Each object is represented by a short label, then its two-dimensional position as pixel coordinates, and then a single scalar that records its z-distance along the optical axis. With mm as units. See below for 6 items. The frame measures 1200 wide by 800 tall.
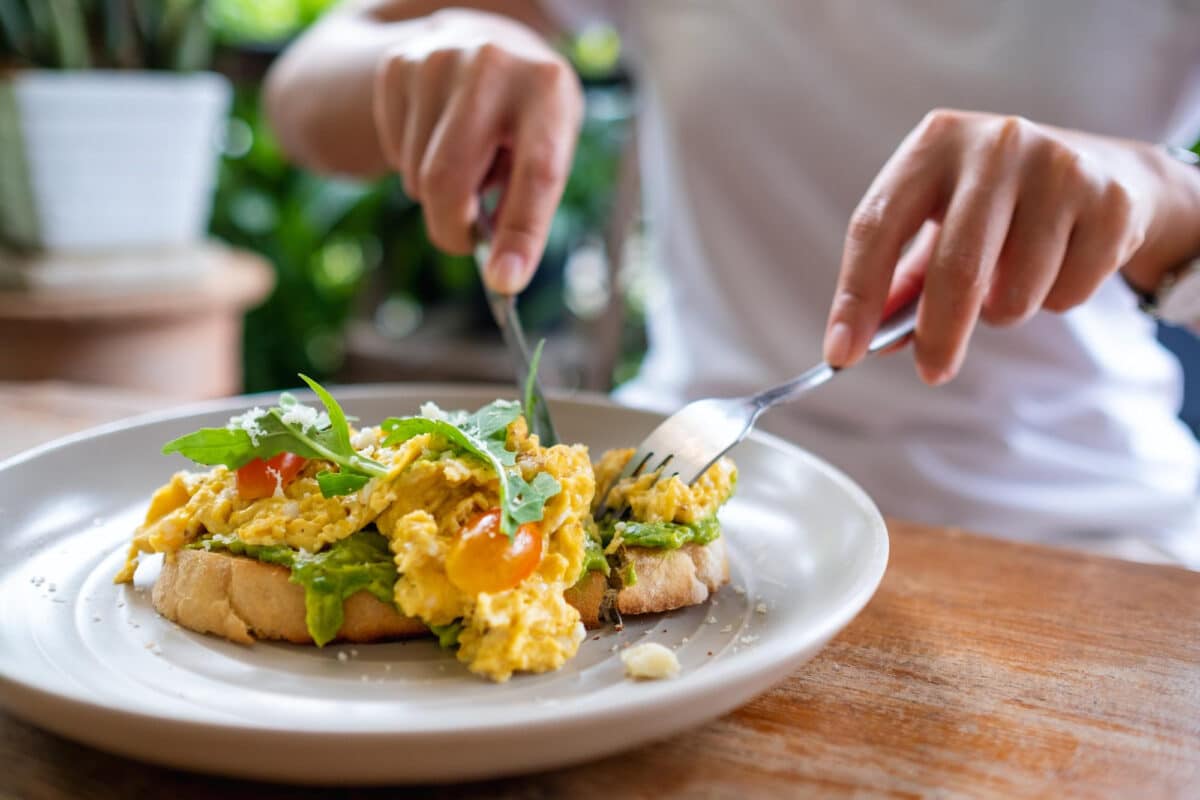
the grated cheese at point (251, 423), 394
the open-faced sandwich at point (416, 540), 367
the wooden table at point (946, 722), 334
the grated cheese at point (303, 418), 396
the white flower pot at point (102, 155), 785
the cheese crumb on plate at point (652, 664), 358
